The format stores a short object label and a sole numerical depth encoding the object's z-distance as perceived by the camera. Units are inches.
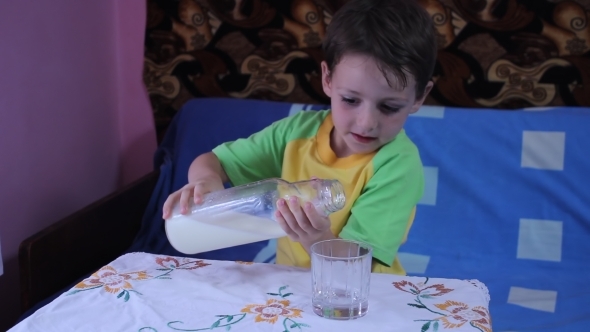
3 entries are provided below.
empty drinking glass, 28.4
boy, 38.0
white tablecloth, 27.7
